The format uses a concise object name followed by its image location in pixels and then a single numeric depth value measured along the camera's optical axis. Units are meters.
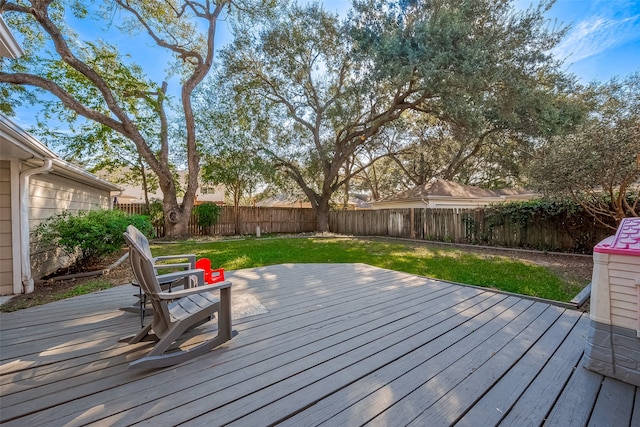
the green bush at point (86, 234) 4.53
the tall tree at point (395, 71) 7.85
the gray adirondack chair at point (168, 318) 1.81
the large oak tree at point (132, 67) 8.92
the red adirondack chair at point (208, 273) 3.14
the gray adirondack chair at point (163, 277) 2.27
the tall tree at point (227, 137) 13.27
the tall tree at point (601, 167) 4.87
